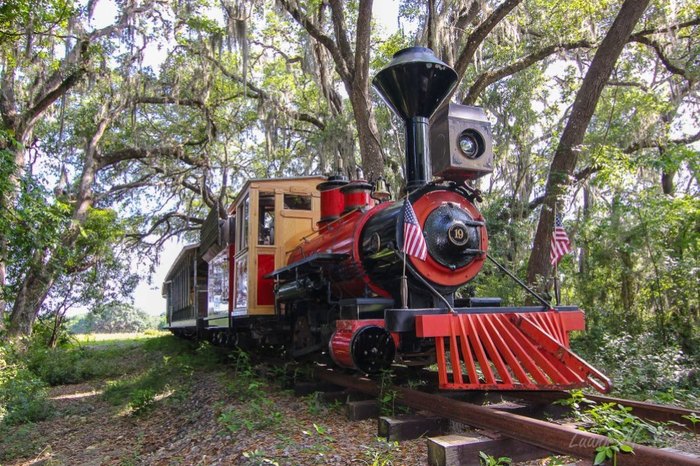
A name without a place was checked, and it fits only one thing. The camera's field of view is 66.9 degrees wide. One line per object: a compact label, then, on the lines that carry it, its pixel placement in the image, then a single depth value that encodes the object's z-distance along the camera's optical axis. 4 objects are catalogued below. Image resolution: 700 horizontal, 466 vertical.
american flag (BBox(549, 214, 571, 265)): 5.60
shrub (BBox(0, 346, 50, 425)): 7.99
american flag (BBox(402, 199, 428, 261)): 4.77
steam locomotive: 4.30
